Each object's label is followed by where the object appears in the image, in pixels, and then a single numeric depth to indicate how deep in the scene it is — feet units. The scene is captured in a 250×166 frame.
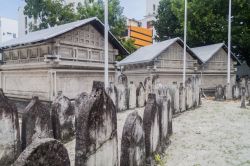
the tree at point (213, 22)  89.20
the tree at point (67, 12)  94.43
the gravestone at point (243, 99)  51.26
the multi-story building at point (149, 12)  184.20
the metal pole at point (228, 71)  71.89
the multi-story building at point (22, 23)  174.50
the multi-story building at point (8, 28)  167.94
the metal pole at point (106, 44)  46.51
